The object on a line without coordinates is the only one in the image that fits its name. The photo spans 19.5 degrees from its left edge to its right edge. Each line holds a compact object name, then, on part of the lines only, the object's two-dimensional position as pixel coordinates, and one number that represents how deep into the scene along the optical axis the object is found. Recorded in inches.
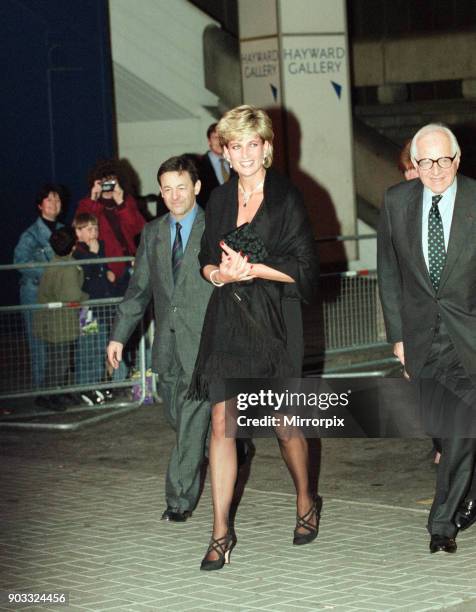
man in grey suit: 294.4
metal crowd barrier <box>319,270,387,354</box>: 482.3
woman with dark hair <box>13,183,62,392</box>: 435.2
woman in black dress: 255.6
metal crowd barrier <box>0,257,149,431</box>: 430.0
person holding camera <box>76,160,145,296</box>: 482.0
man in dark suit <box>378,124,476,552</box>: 256.2
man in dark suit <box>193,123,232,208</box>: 531.8
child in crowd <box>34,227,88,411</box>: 434.0
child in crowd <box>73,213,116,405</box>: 441.1
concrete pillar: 659.4
